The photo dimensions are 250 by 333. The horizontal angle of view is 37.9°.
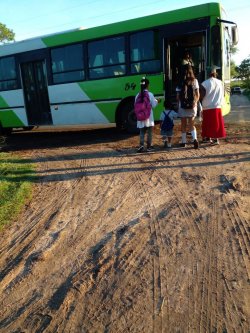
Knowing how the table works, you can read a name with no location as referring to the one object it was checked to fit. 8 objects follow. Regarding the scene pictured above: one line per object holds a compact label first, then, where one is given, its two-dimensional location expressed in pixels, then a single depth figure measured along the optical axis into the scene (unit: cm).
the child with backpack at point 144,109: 812
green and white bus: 938
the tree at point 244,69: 6731
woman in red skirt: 823
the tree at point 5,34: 4188
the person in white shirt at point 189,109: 795
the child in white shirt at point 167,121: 847
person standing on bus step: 1056
